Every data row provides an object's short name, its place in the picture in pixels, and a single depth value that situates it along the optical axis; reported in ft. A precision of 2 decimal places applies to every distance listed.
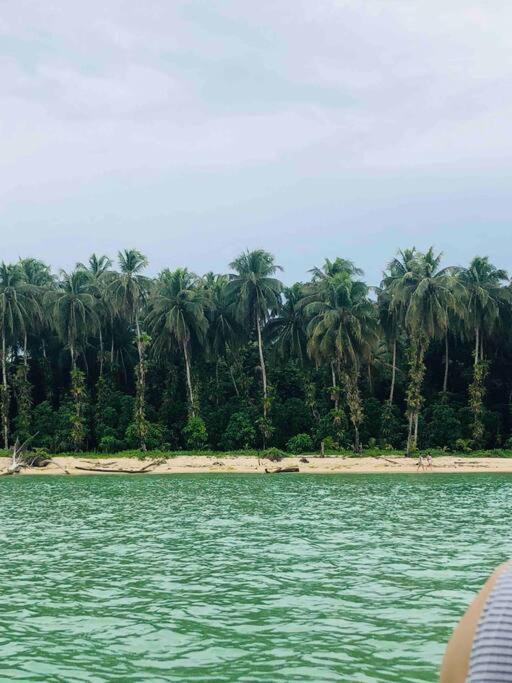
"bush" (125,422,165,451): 206.28
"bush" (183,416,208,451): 205.67
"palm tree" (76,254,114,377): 225.56
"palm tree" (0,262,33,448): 212.43
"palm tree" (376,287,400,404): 214.48
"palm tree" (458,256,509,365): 202.08
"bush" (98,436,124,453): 207.10
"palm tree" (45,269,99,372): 214.90
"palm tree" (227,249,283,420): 215.51
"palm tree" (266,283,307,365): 221.87
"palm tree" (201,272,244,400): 224.74
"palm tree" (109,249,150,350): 216.74
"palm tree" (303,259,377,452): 193.77
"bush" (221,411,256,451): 204.98
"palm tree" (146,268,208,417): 210.59
